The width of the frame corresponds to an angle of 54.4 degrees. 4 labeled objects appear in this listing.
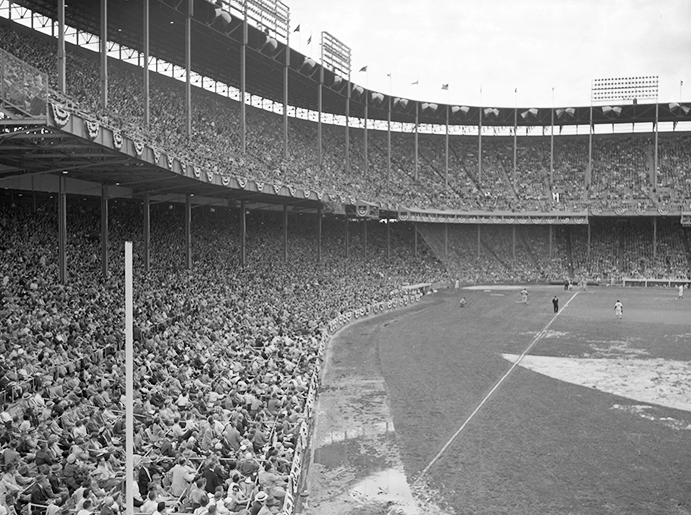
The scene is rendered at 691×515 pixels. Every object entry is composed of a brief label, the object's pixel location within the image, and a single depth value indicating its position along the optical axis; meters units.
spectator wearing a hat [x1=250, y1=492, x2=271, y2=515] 11.06
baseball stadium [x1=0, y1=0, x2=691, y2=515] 13.25
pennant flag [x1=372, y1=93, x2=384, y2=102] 67.69
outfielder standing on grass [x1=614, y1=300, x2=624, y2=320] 40.22
